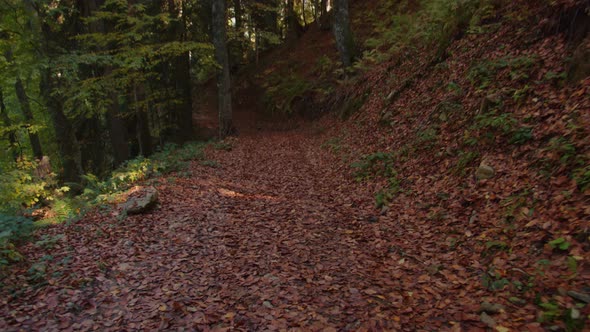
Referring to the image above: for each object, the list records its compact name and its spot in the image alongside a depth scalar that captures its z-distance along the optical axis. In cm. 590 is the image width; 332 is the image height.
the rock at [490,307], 346
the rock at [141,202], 709
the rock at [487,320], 332
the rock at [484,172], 553
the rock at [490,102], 655
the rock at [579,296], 308
